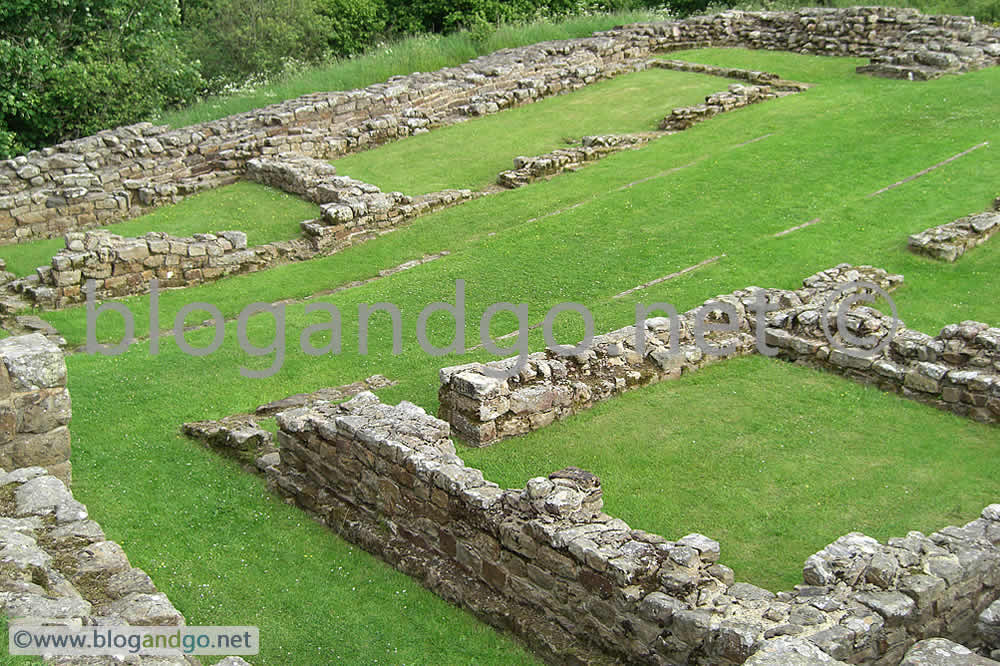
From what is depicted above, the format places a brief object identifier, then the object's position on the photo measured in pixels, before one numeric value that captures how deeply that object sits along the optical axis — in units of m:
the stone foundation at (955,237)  23.64
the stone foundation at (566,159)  30.31
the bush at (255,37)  49.25
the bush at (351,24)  53.44
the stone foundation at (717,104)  33.75
